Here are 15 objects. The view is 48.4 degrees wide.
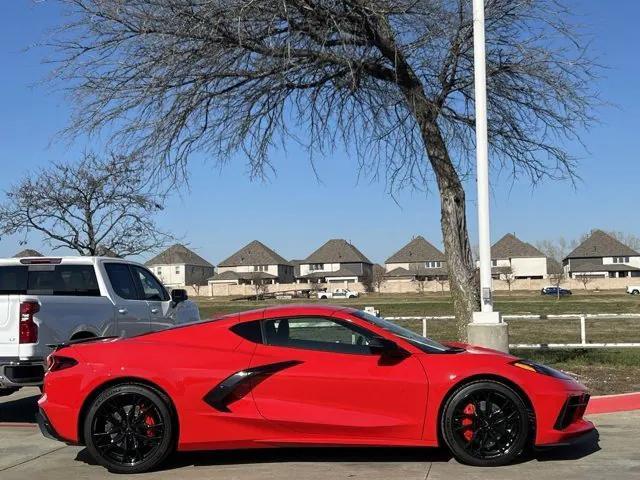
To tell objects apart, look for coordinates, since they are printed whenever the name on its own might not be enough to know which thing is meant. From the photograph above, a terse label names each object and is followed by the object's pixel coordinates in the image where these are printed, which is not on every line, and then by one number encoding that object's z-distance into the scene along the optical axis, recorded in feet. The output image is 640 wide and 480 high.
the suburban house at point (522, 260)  386.73
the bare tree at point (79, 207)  76.33
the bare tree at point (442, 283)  306.33
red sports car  19.51
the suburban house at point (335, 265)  398.21
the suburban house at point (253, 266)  401.49
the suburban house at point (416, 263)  385.91
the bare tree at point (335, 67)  33.94
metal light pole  31.12
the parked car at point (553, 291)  265.62
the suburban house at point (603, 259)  371.35
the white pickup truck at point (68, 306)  25.57
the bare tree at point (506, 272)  347.73
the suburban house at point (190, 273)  376.27
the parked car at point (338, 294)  288.14
